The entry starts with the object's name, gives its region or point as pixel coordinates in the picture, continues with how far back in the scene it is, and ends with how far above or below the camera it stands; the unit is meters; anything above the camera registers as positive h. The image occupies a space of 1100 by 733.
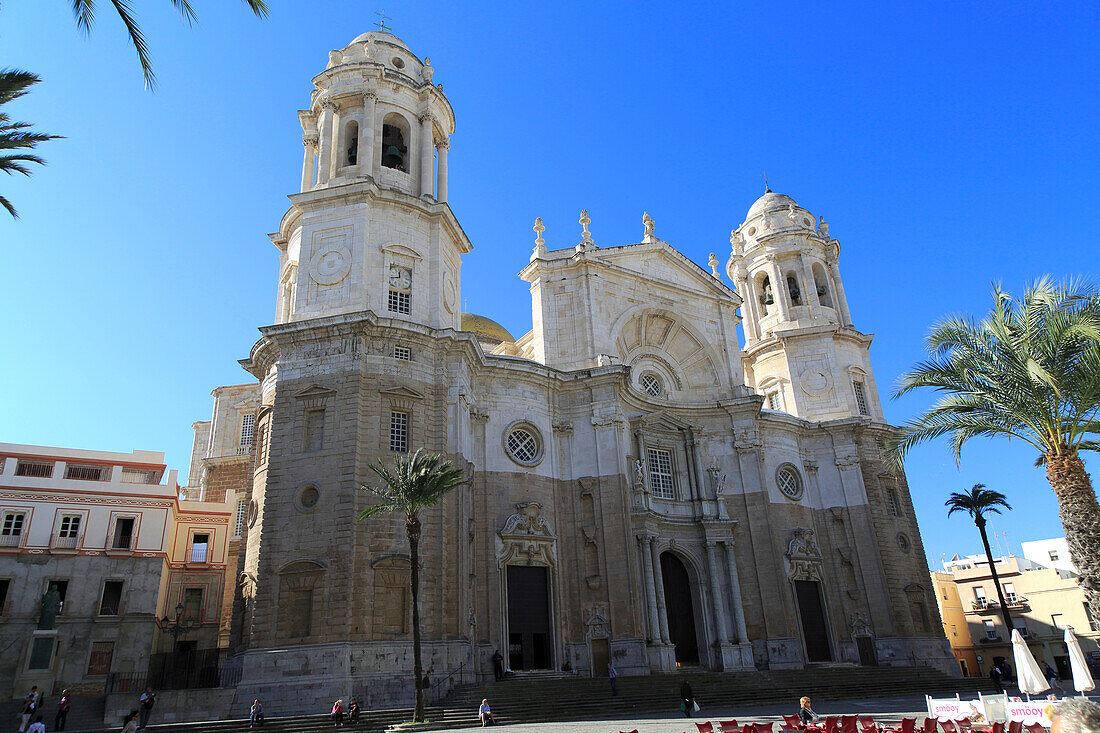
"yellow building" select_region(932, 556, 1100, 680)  50.34 +2.22
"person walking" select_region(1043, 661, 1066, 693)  33.12 -1.43
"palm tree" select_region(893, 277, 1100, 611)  14.84 +5.02
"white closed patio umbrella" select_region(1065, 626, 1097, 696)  13.23 -0.48
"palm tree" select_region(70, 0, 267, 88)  11.48 +9.64
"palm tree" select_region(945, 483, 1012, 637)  41.53 +7.39
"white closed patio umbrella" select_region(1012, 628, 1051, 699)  13.78 -0.52
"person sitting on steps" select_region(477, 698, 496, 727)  19.75 -1.01
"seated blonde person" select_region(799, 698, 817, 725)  14.42 -1.07
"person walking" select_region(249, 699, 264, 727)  19.86 -0.74
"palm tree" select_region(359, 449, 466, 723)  20.20 +4.79
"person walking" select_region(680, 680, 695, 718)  20.98 -0.96
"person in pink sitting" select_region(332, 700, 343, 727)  19.59 -0.77
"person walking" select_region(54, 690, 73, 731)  21.69 -0.41
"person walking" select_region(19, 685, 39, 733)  21.21 -0.31
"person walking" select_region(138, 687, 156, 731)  20.34 -0.38
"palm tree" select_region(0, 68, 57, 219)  13.27 +9.91
